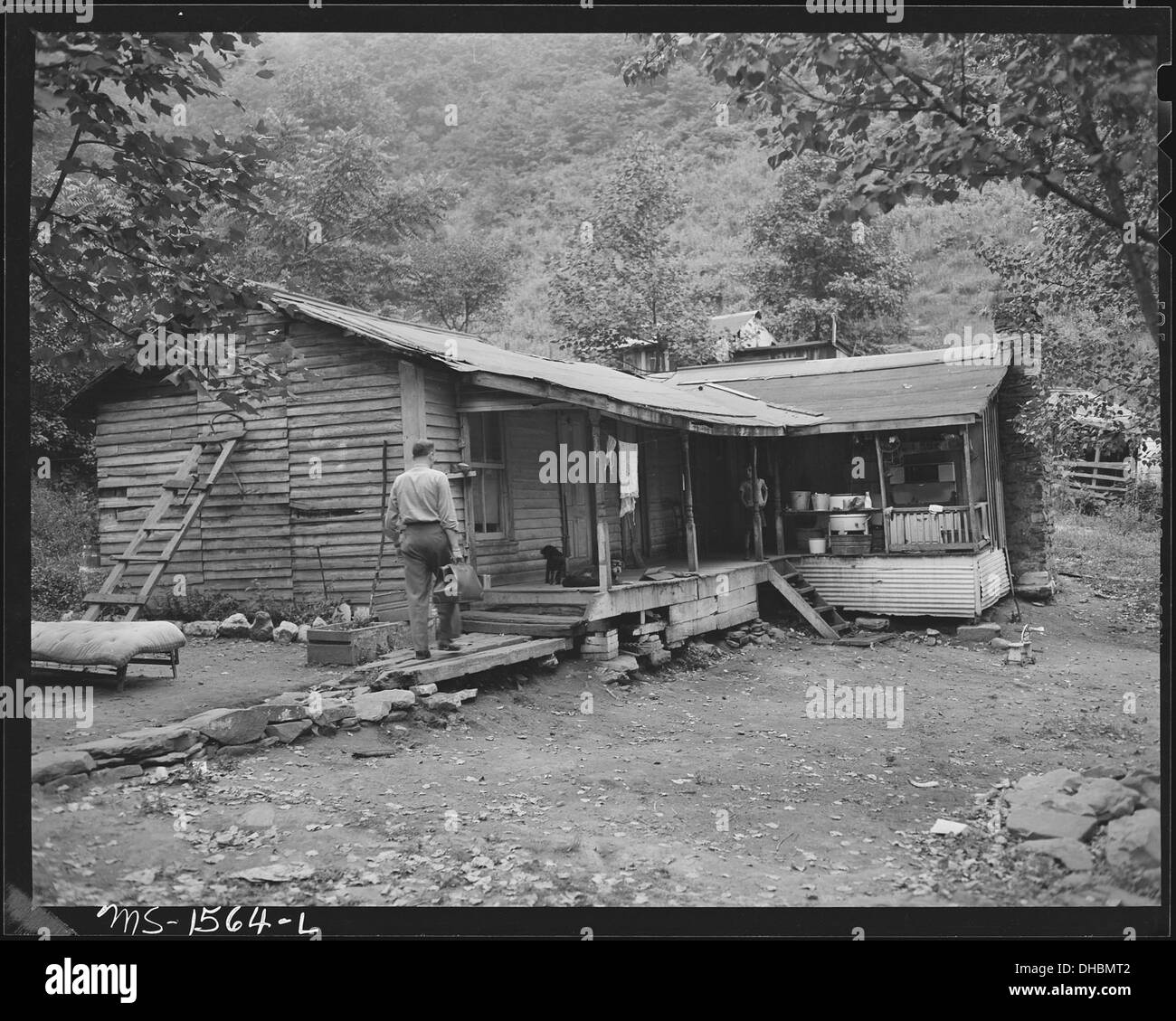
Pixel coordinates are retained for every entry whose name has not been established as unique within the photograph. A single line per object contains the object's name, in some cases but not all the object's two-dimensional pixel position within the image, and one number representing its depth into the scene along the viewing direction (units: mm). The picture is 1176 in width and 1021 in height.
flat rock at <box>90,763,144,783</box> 6273
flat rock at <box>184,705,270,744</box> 7191
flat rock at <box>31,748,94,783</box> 5941
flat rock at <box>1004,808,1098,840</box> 5137
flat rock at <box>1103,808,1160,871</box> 4559
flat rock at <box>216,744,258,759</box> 7199
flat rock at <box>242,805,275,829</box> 5891
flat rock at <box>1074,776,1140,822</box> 5086
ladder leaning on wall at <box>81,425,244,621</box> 10453
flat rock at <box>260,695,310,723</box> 7773
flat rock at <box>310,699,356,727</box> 7895
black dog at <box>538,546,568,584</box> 12594
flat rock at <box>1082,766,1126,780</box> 5805
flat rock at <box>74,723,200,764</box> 6449
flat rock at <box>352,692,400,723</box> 8141
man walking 9148
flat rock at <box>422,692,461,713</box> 8836
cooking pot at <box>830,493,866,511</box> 16891
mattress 8445
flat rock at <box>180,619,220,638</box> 12031
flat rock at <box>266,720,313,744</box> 7590
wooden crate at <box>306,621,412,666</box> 9727
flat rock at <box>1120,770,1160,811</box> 4926
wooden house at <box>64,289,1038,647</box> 11617
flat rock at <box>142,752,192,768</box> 6652
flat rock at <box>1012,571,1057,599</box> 17656
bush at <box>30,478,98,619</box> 14750
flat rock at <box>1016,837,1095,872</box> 4867
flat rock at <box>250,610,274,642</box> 11727
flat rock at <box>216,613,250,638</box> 11898
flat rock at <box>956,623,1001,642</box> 15154
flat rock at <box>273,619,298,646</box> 11602
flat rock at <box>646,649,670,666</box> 12203
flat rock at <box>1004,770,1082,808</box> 5762
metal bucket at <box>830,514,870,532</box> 16672
